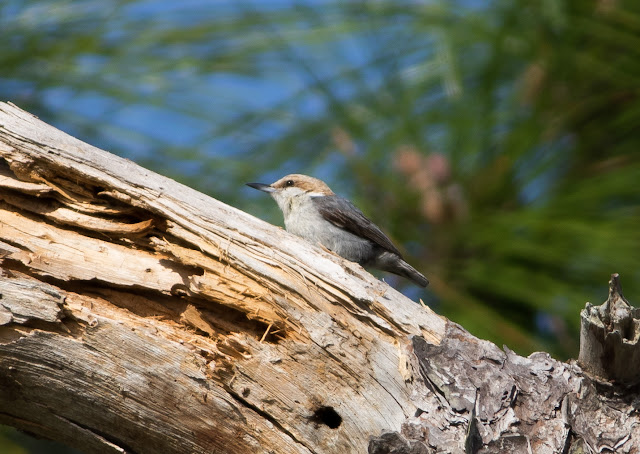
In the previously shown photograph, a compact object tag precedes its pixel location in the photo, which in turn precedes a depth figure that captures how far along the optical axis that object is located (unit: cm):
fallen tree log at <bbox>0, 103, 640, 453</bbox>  546
